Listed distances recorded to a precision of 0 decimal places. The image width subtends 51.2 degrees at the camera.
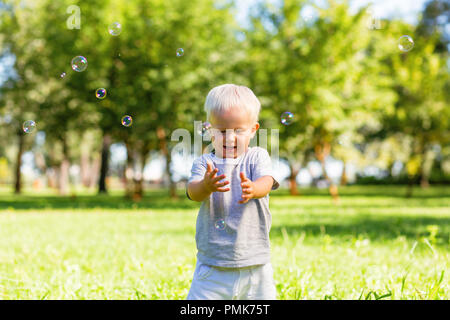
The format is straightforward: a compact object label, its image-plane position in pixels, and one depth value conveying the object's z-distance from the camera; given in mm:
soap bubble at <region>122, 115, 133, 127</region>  4722
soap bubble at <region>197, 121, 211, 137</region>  3105
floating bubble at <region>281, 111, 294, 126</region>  4690
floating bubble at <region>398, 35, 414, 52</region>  6179
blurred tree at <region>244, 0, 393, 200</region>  17141
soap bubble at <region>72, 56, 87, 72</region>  5504
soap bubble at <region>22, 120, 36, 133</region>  5393
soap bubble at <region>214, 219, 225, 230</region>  2539
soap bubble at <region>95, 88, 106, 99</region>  5106
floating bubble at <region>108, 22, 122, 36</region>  5481
